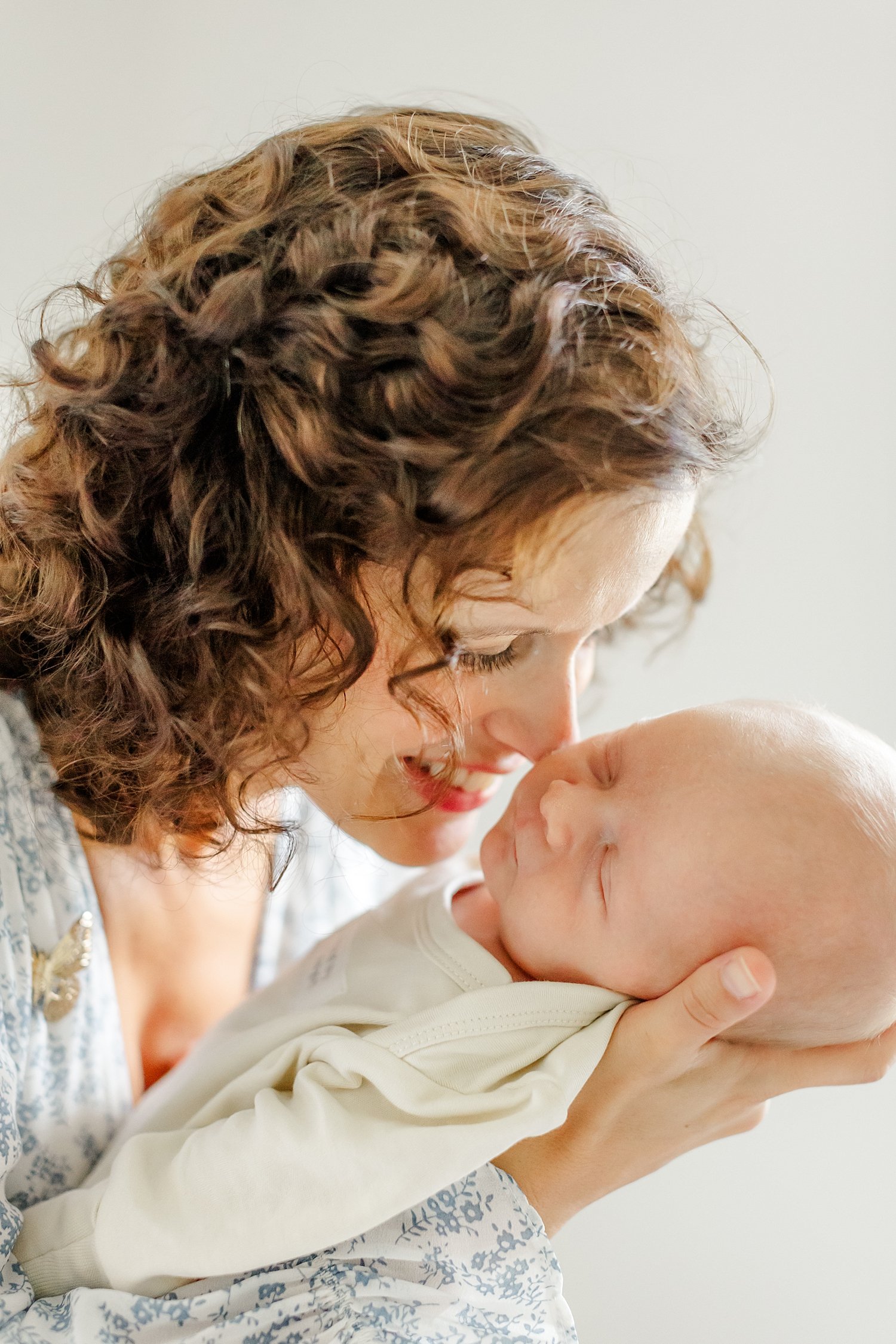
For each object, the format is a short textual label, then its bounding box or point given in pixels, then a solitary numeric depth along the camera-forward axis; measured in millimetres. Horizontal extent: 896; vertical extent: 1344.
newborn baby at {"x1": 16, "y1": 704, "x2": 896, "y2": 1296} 578
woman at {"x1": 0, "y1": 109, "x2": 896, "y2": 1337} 568
